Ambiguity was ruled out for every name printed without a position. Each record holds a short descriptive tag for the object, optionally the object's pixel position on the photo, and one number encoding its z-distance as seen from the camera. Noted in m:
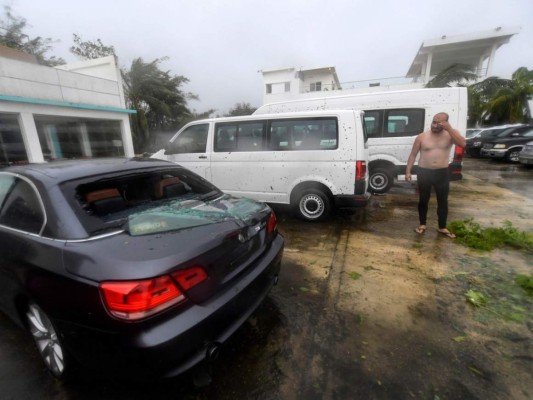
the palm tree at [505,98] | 17.17
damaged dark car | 1.39
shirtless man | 3.74
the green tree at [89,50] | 23.53
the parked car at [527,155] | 9.75
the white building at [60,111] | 7.61
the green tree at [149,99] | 19.08
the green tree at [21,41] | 21.72
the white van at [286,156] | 4.34
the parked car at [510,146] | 11.34
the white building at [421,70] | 20.95
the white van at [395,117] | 5.91
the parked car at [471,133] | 15.58
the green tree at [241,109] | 36.06
